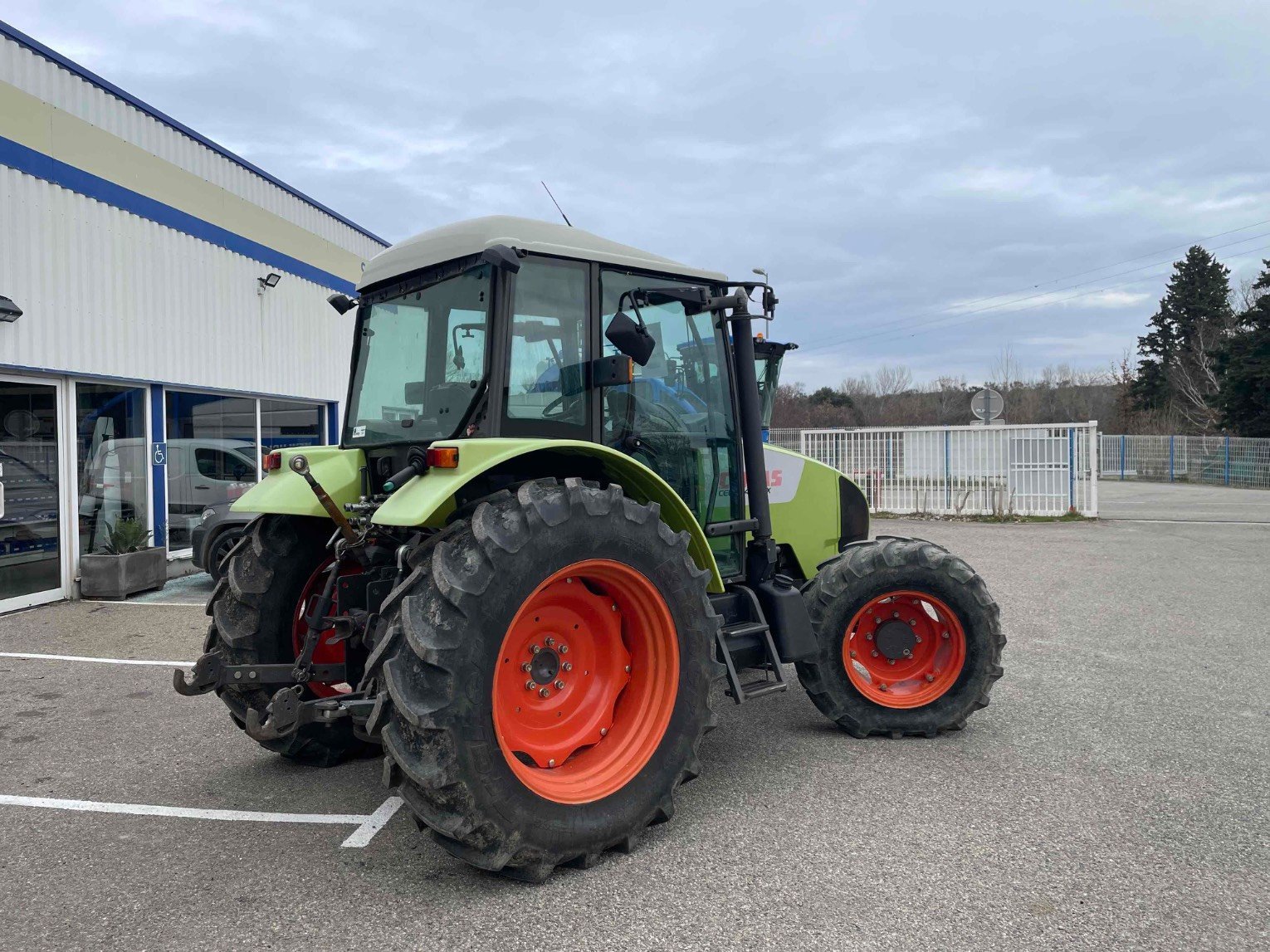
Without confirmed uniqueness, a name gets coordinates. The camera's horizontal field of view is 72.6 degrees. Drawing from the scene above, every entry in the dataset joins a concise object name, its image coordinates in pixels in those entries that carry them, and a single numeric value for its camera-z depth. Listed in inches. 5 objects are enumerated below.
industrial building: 327.6
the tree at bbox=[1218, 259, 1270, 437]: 1235.2
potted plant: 347.6
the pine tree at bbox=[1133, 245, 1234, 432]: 1585.9
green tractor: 113.7
